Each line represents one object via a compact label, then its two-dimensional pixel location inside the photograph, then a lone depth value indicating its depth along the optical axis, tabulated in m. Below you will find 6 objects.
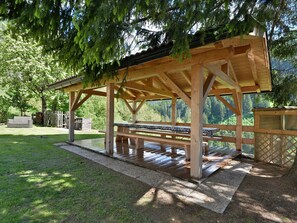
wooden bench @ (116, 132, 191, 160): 4.53
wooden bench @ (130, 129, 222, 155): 5.15
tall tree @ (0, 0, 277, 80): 2.17
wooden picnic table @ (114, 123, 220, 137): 4.71
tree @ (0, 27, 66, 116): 13.91
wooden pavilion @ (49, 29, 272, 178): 3.18
